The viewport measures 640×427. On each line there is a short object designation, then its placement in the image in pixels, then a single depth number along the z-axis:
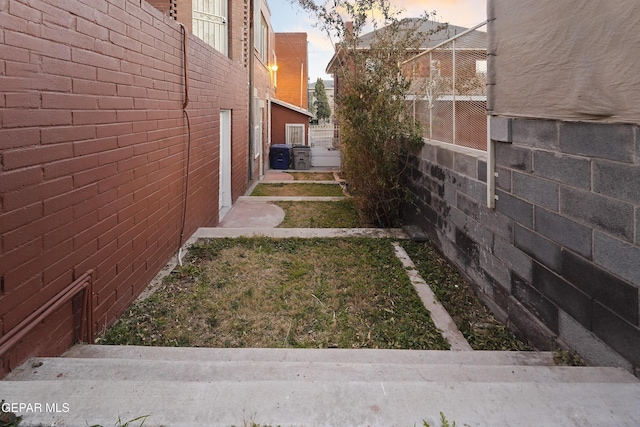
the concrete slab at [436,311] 3.29
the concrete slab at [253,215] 7.50
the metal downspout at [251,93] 12.00
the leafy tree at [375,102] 6.43
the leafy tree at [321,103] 50.09
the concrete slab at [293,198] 9.45
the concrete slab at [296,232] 5.91
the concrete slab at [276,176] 14.12
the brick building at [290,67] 28.05
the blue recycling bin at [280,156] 17.36
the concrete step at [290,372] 2.17
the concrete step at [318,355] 2.72
